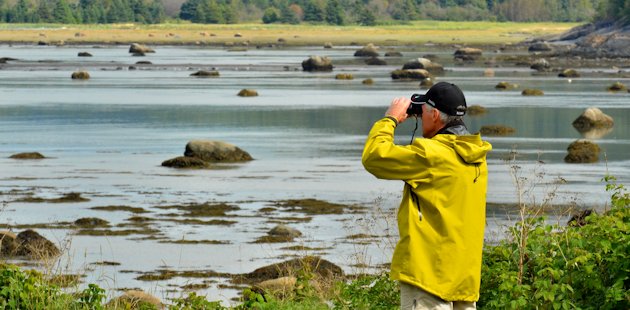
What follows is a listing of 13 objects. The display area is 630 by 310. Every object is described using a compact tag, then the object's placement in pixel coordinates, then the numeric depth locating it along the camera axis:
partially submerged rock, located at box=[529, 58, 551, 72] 86.92
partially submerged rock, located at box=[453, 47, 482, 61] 106.88
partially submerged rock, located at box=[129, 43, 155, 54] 116.00
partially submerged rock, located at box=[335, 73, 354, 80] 74.27
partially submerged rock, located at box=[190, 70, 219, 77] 76.56
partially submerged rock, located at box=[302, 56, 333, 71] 84.12
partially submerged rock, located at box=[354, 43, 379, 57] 112.56
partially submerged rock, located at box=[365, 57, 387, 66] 96.37
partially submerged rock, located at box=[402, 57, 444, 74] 79.44
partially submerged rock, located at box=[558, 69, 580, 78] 77.12
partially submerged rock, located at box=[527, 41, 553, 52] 127.04
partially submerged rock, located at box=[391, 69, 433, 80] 73.81
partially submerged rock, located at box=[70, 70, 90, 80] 72.81
